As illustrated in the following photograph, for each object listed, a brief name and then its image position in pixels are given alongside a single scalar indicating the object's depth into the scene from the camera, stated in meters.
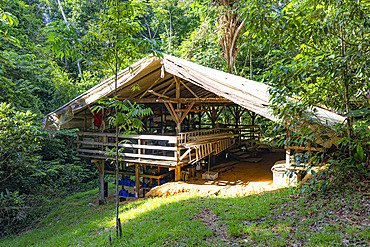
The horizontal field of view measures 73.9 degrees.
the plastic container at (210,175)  10.21
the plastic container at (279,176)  7.80
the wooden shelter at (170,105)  7.12
